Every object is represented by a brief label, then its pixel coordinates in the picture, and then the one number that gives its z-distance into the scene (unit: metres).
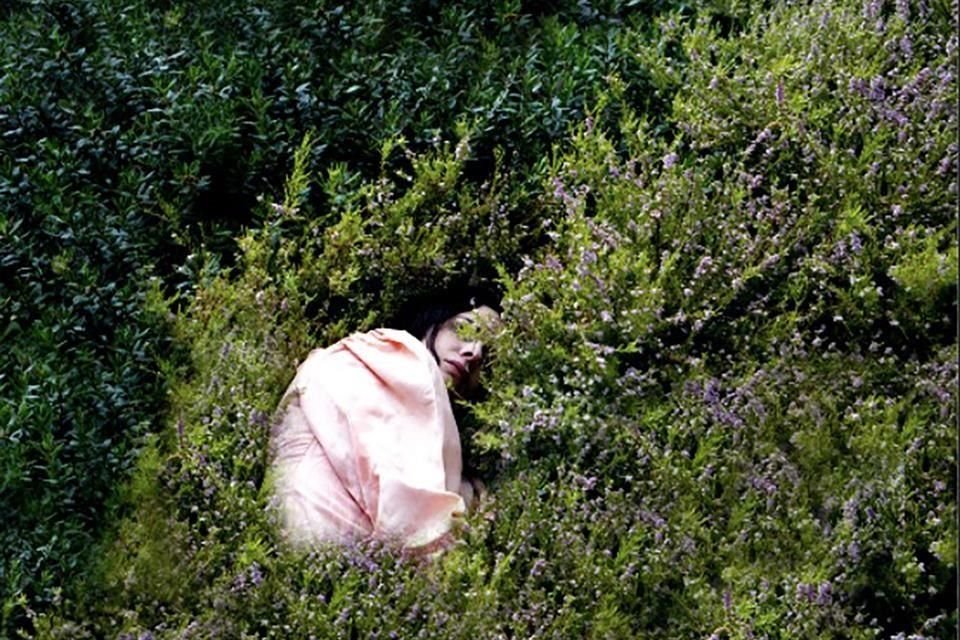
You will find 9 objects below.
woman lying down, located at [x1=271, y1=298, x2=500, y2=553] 4.94
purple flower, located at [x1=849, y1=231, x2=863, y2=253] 5.19
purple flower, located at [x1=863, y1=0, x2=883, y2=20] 5.86
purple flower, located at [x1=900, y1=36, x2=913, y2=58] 5.68
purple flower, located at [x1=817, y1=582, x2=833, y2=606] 4.47
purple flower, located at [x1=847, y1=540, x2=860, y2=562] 4.54
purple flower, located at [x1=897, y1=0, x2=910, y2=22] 5.80
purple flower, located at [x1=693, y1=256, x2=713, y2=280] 5.15
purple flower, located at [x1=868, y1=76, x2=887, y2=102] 5.56
